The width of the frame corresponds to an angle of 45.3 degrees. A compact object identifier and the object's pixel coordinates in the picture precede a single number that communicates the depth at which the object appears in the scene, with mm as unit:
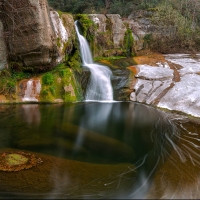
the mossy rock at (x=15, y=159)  5619
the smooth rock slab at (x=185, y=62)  13841
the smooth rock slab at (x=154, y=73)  13000
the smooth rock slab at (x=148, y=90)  11740
